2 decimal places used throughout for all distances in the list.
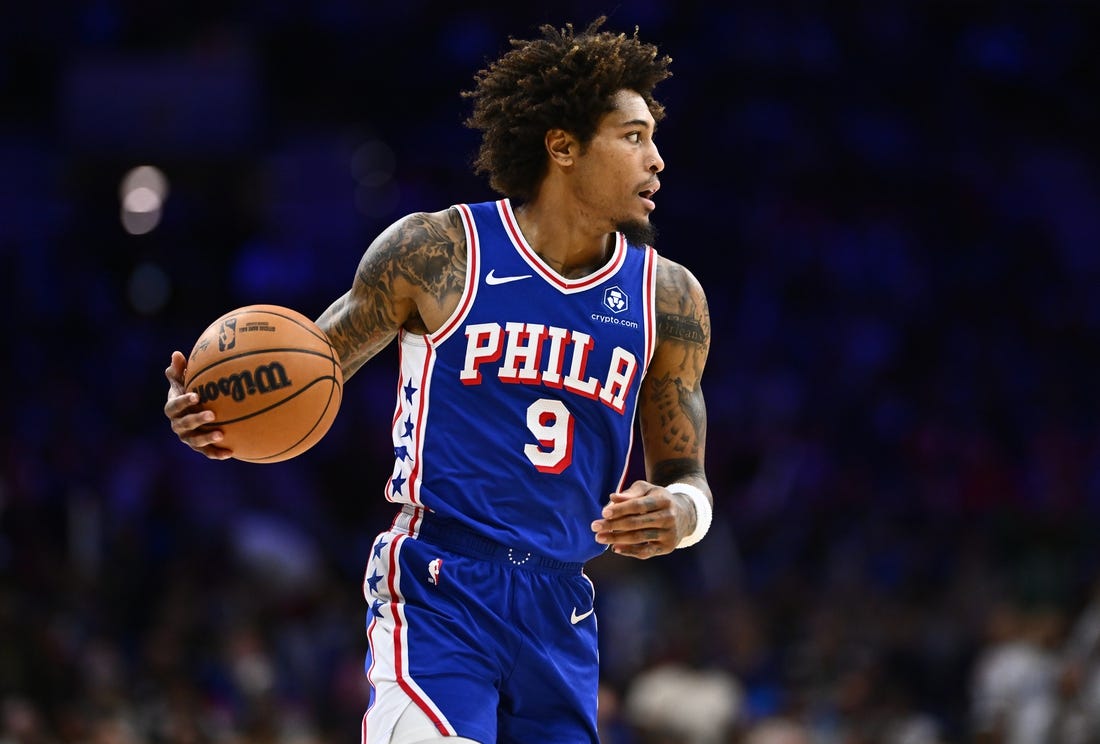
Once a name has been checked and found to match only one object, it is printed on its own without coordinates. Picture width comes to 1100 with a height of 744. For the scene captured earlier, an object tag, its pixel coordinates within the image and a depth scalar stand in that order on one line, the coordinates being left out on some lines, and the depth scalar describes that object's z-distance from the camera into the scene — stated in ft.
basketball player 28.99
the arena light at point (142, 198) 103.40
